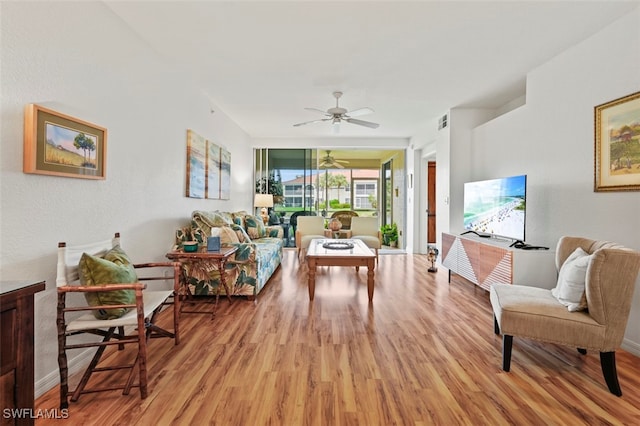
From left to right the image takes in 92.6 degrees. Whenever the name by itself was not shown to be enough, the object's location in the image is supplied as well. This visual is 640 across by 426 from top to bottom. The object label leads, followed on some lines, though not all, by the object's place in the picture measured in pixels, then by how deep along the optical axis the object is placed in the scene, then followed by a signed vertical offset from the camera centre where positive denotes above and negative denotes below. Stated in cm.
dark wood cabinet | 106 -48
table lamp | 683 +28
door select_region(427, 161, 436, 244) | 732 +45
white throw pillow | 197 -46
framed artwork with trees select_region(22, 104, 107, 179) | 175 +43
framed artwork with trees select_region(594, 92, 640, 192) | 238 +58
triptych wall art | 391 +64
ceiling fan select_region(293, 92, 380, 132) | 404 +134
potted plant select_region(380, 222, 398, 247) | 803 -56
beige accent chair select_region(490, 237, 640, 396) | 181 -64
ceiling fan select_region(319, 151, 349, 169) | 804 +137
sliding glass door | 750 +88
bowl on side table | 315 -36
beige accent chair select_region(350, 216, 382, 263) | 607 -27
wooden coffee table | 344 -54
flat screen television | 328 +9
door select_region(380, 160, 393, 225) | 858 +52
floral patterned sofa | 347 -62
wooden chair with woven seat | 172 -55
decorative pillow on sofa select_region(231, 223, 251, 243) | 411 -30
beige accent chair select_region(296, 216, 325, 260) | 617 -26
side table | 304 -45
